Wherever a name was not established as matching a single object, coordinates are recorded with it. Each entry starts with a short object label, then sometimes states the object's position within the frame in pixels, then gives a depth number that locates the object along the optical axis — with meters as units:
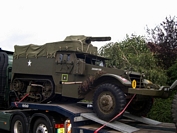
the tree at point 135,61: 12.11
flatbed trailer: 7.00
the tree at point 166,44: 13.86
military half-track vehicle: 7.09
